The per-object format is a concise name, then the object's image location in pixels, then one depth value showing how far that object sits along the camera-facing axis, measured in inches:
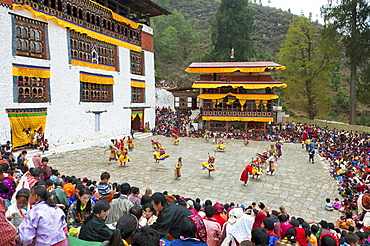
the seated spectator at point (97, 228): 162.4
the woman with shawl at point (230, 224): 172.4
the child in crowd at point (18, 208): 173.8
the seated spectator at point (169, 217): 178.1
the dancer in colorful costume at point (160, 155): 573.7
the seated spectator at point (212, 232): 177.2
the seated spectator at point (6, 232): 133.3
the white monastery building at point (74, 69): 623.2
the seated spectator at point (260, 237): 154.2
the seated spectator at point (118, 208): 207.0
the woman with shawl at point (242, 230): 170.9
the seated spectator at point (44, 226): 143.4
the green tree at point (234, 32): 1648.6
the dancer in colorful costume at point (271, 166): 552.3
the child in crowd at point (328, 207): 380.2
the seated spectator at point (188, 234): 146.0
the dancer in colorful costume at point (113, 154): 612.6
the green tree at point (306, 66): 1325.0
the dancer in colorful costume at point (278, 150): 693.9
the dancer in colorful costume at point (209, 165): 515.7
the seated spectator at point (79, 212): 194.9
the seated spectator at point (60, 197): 228.0
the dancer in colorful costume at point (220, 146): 763.4
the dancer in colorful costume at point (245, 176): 475.8
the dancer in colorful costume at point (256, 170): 514.2
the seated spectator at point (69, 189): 283.1
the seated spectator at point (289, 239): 161.6
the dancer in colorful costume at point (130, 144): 768.3
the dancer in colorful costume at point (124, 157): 582.7
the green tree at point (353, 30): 1125.1
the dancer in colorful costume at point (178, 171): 501.0
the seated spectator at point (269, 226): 195.6
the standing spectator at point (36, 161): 365.1
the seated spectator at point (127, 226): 141.9
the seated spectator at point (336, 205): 382.9
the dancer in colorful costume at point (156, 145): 635.2
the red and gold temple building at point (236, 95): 1116.5
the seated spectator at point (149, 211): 195.5
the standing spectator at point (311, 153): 663.8
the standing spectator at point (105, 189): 250.1
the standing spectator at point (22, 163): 415.5
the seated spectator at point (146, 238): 121.6
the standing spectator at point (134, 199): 236.5
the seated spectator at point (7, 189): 232.6
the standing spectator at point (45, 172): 332.5
